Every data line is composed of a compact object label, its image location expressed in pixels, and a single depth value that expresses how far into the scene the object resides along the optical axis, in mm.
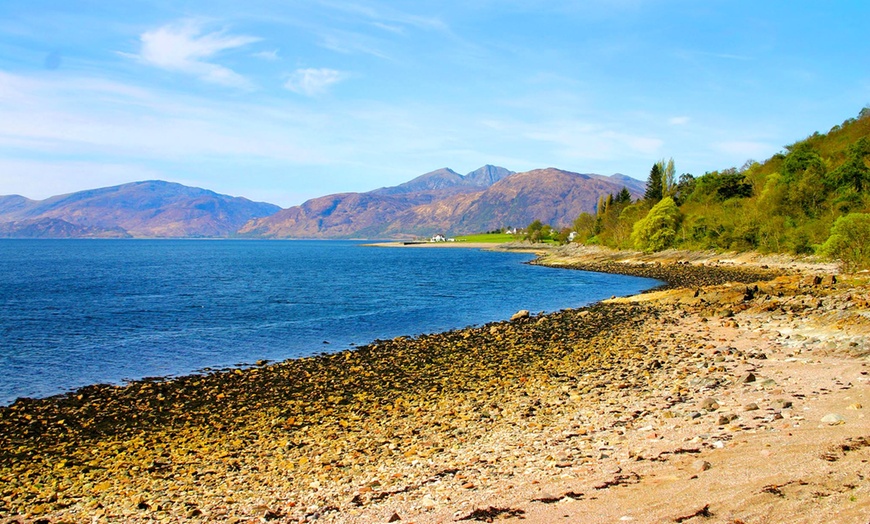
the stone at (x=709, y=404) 14867
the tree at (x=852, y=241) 46625
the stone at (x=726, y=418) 13369
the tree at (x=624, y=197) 163375
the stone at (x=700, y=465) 10531
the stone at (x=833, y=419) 12398
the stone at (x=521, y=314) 40303
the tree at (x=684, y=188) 138125
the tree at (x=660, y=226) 108250
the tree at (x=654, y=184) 150250
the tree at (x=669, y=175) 150825
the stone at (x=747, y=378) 17469
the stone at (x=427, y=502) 10453
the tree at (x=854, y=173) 80312
